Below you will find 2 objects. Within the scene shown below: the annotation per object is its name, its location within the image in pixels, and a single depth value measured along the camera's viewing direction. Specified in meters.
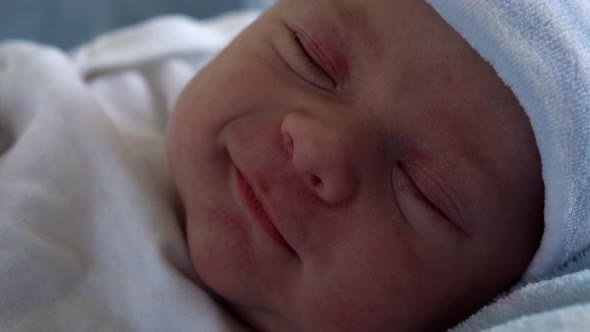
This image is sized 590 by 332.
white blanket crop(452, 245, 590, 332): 0.24
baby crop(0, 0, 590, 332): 0.24
